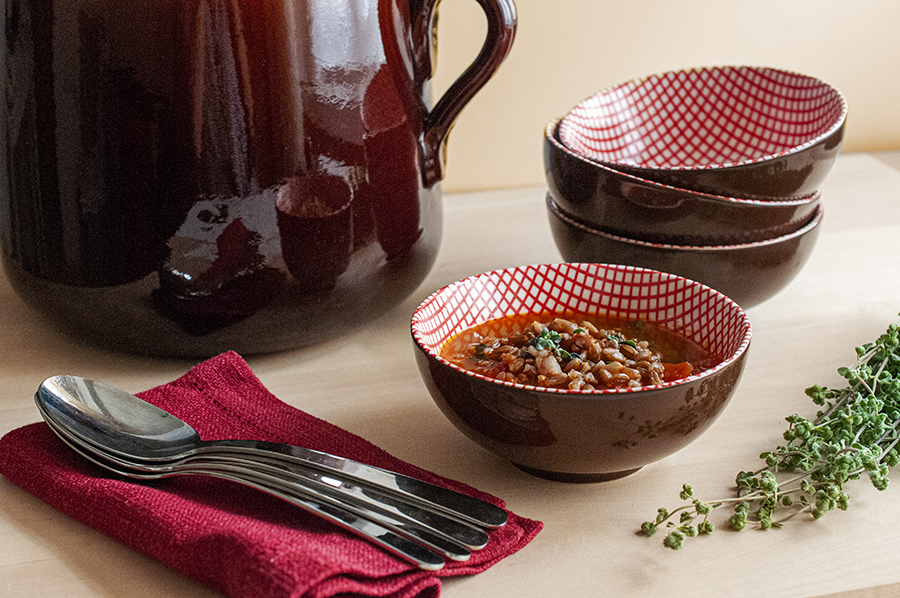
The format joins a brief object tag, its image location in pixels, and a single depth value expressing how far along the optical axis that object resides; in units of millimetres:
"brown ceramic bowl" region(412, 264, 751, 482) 696
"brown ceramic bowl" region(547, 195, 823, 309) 846
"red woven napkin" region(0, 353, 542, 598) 668
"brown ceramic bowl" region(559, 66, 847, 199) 968
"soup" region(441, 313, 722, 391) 727
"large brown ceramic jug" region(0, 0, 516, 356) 766
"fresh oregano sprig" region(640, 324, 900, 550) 713
